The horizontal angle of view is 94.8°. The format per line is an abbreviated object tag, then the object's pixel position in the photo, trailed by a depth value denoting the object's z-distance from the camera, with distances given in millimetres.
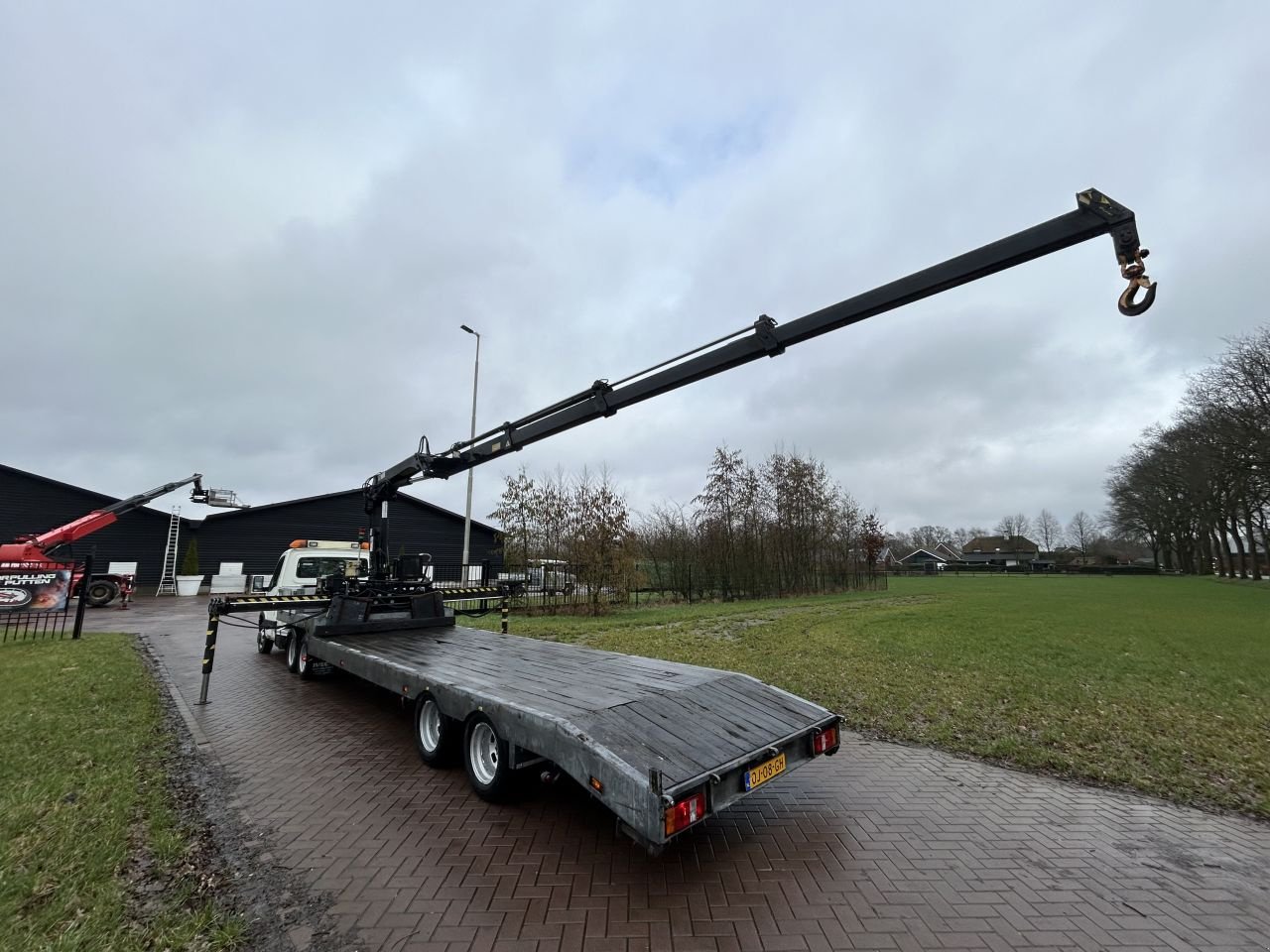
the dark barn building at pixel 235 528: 25406
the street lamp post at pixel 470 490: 18531
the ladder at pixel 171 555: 27016
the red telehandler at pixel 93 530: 16922
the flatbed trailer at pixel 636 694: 3025
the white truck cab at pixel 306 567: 9797
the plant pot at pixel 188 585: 25797
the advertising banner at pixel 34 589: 13148
